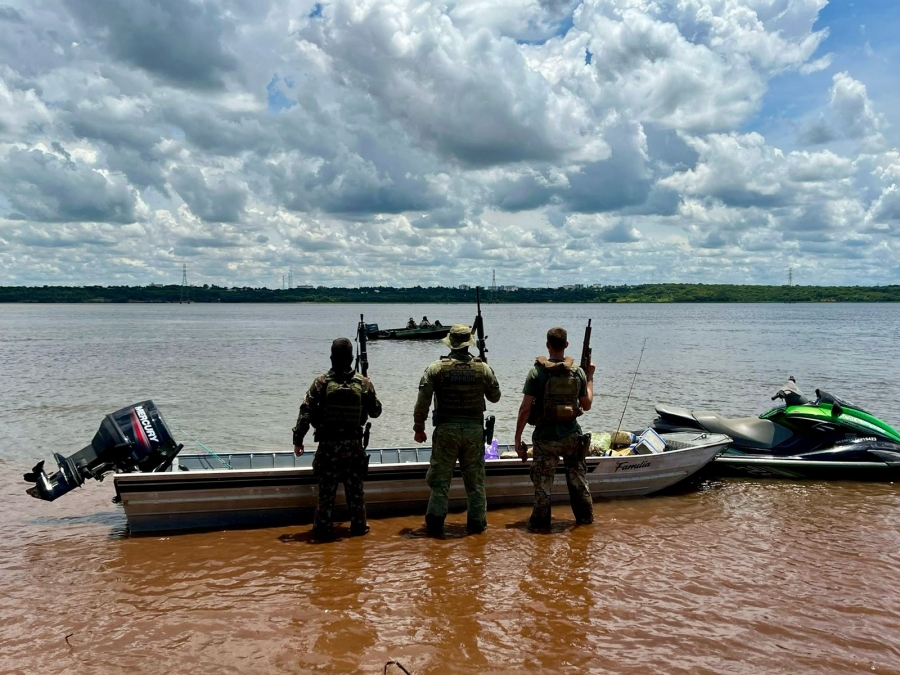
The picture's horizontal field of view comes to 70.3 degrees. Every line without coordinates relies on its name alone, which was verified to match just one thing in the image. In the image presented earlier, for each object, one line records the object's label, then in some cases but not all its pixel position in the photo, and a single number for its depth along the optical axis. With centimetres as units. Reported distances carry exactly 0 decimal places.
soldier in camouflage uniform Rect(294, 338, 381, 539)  686
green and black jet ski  962
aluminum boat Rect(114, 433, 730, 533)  723
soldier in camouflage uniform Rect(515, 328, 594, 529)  704
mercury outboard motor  707
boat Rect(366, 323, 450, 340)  4981
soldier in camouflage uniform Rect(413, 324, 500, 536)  696
